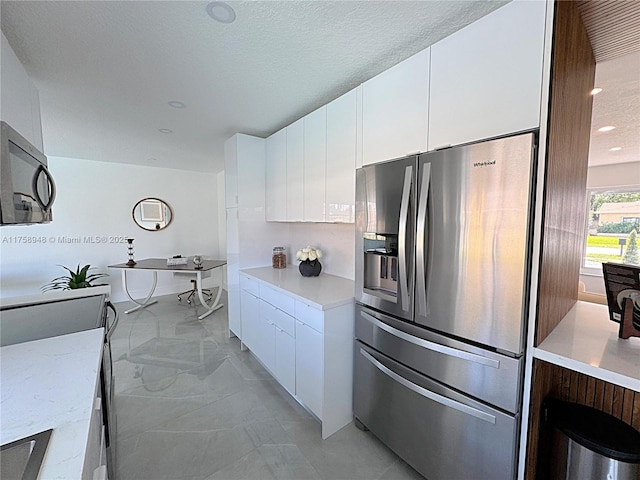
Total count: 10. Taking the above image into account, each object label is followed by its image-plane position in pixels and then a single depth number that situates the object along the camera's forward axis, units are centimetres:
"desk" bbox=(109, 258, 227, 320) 412
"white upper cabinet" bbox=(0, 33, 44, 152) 134
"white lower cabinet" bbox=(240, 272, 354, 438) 186
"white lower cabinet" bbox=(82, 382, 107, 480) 73
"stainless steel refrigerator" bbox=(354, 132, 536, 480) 116
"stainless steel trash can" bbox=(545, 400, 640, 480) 105
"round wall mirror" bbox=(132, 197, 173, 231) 518
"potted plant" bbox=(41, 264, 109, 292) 392
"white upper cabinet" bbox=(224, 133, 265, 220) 302
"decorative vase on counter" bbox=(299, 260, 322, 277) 264
